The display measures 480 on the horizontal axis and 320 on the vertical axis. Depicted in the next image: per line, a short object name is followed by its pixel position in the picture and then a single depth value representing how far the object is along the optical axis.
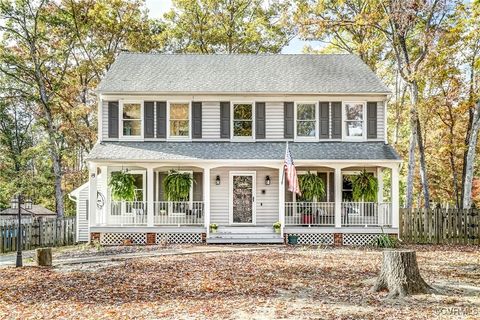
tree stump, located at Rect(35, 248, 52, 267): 12.42
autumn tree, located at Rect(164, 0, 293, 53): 30.61
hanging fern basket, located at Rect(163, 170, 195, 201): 18.23
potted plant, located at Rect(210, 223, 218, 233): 17.80
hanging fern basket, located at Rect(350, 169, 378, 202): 18.08
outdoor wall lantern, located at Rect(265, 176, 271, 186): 18.97
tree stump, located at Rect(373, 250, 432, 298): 8.61
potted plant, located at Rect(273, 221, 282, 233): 17.84
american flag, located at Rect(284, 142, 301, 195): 16.16
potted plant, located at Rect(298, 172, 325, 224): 18.23
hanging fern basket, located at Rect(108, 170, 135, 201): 17.91
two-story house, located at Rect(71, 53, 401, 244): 17.78
